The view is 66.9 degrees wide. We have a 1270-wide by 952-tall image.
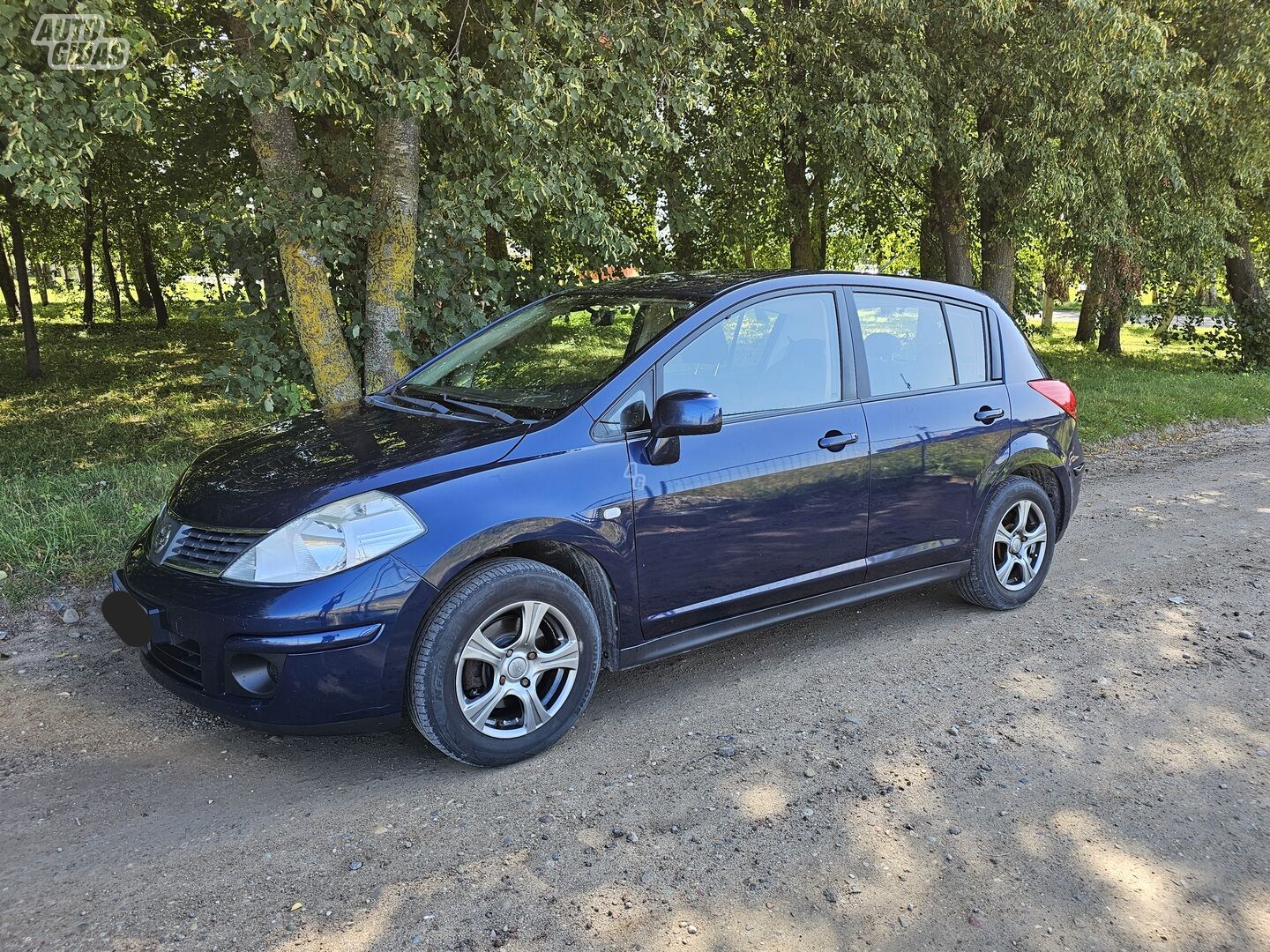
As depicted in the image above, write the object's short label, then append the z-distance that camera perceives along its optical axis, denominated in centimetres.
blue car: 327
